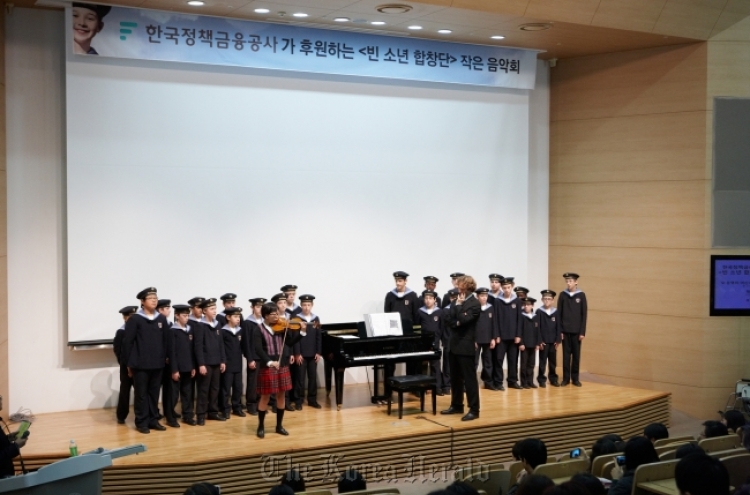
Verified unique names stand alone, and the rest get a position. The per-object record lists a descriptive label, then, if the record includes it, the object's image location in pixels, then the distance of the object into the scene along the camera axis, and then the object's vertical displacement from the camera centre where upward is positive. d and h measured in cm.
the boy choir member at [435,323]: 1034 -111
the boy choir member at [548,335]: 1070 -128
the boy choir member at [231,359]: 908 -135
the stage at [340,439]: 749 -195
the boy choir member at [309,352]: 961 -134
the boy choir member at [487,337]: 1046 -128
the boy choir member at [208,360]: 880 -132
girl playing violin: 816 -124
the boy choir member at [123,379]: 867 -150
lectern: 493 -141
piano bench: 891 -159
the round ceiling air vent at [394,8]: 935 +234
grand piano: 920 -129
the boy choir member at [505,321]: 1058 -110
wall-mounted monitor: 1088 -74
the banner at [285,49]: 932 +208
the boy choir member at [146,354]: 845 -120
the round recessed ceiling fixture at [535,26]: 1023 +235
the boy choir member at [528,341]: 1062 -134
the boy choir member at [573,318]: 1066 -107
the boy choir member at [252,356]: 912 -130
